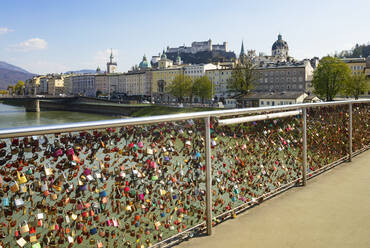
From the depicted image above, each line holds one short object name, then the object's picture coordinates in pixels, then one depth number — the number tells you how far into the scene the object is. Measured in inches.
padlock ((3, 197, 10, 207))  74.5
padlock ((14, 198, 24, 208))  75.6
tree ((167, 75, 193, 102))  2915.8
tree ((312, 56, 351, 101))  1663.4
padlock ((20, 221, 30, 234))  77.0
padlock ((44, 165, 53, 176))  79.7
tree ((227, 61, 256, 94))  2206.0
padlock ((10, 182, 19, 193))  74.9
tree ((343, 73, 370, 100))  1747.0
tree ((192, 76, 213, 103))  2743.6
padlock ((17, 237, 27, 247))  74.2
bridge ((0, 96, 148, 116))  2800.2
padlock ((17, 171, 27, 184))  75.6
